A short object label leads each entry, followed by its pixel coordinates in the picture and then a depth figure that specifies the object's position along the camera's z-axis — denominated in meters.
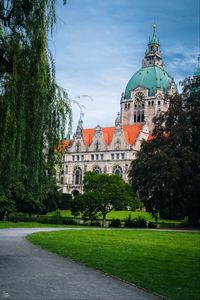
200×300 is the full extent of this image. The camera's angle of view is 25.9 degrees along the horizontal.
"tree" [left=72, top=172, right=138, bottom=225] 45.91
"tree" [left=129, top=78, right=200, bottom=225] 39.53
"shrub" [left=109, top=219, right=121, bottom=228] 41.78
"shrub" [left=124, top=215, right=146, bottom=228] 42.28
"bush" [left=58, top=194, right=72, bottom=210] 70.16
